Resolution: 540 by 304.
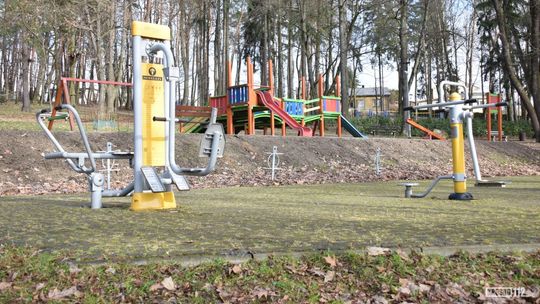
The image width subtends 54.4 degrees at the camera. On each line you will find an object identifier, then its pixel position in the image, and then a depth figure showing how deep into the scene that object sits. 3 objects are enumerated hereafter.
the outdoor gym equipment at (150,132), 5.33
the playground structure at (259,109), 18.03
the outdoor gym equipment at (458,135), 6.94
